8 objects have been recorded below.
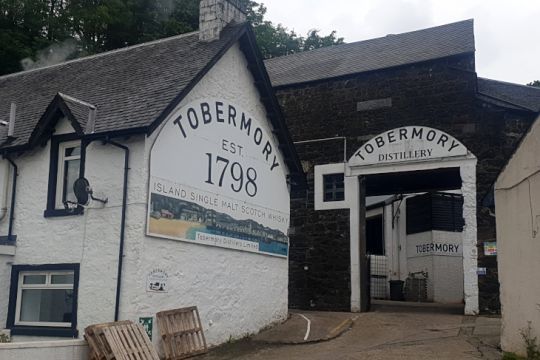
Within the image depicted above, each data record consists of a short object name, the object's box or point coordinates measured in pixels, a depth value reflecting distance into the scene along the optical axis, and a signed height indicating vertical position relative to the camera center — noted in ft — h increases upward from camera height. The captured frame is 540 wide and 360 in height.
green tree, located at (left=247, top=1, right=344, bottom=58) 138.10 +54.74
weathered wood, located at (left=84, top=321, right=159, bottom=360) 38.27 -3.40
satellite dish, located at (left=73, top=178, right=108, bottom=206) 44.27 +6.03
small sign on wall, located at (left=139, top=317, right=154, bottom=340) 42.45 -2.54
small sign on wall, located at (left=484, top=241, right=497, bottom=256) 61.57 +3.68
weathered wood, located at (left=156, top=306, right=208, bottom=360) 43.52 -3.22
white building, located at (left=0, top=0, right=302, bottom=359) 43.73 +6.12
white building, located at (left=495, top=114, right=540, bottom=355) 37.45 +2.71
